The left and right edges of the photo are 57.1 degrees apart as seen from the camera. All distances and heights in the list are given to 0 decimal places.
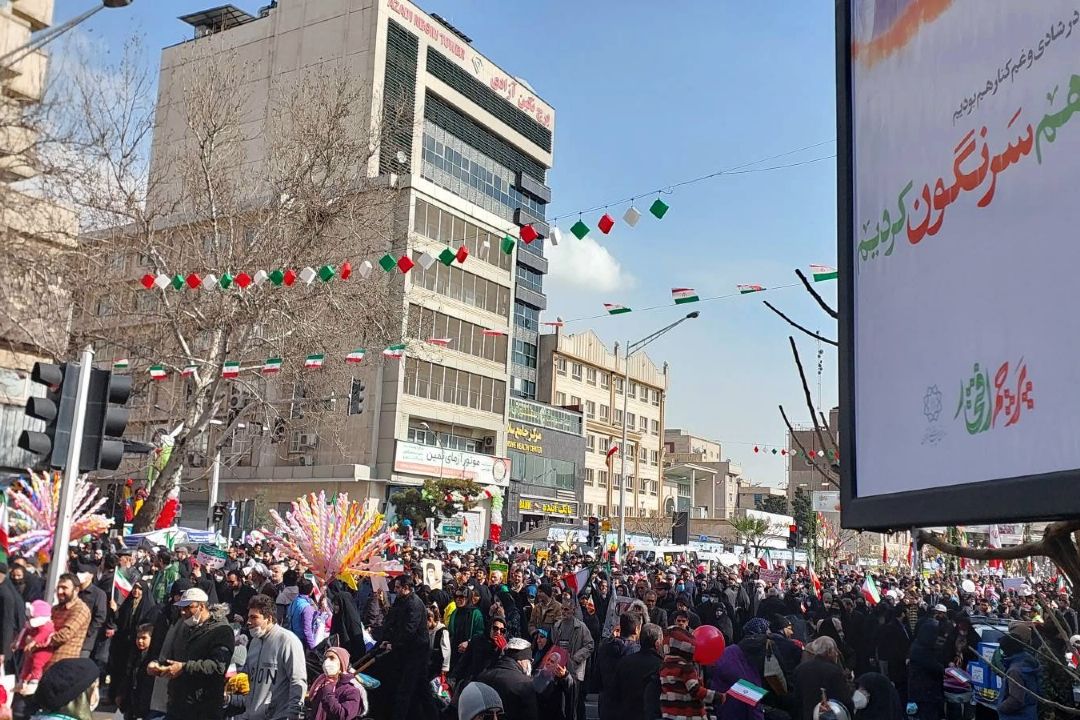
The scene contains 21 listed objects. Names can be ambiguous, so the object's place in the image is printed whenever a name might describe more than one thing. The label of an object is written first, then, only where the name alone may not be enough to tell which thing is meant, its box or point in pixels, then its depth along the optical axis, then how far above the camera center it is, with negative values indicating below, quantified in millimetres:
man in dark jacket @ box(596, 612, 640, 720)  8742 -1187
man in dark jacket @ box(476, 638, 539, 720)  7445 -1214
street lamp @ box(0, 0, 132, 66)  10797 +4981
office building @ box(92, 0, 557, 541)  49781 +15163
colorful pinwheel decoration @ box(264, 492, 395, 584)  16016 -510
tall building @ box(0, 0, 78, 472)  11938 +4015
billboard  2877 +964
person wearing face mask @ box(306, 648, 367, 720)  7594 -1386
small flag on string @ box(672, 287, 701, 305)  18266 +4224
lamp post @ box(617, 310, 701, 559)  37938 +3116
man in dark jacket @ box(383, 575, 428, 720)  10344 -1392
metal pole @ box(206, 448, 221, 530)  33062 +468
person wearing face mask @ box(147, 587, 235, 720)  7914 -1333
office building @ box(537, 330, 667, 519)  78312 +9934
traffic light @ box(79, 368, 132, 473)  8742 +645
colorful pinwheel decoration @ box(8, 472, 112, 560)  18625 -425
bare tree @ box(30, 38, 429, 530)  23500 +5940
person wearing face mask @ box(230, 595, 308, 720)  7992 -1345
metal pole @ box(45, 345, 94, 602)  8391 +100
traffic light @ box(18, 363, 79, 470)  8375 +695
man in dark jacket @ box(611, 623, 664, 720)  8484 -1257
